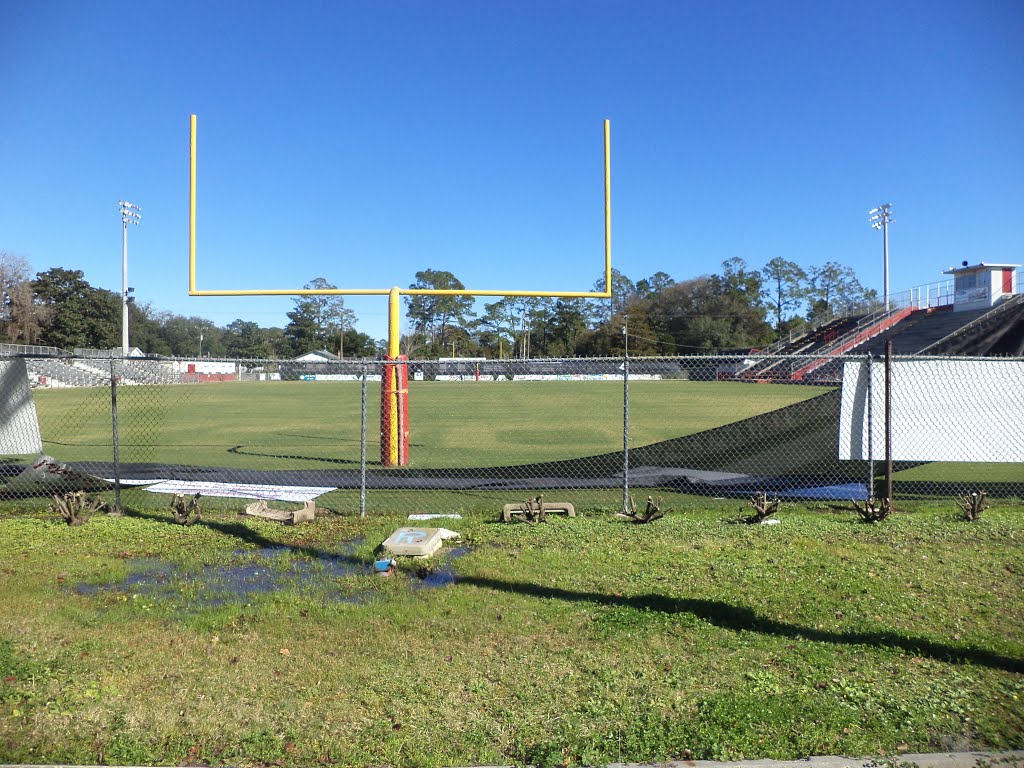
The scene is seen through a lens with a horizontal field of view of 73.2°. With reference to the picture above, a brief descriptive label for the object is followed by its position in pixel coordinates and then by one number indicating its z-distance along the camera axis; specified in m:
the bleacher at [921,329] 37.31
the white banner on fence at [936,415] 7.56
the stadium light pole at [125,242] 52.47
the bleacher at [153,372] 43.03
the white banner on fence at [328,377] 64.88
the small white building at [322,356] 78.41
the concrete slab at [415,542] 5.70
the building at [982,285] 40.16
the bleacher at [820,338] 55.62
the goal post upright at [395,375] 9.59
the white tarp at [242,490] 8.27
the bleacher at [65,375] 42.30
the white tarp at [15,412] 7.71
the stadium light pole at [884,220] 53.47
